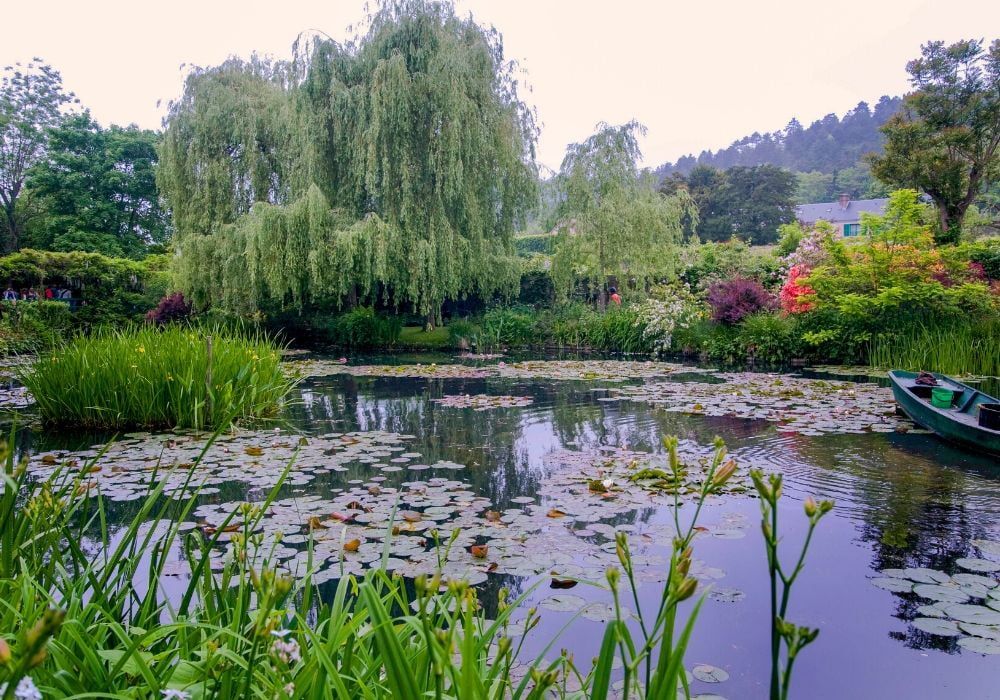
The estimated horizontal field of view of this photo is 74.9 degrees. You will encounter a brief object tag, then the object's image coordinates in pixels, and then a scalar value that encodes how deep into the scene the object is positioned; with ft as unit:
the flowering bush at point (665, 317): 45.01
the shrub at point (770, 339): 37.83
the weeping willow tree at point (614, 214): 50.70
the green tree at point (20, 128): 87.51
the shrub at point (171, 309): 56.13
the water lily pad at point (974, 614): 8.22
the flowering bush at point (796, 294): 36.22
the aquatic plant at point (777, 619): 2.11
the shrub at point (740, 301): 40.88
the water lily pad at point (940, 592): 8.89
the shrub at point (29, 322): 38.64
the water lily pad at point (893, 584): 9.43
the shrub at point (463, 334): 50.87
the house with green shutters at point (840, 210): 127.34
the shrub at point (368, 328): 51.13
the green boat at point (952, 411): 16.16
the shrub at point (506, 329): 51.03
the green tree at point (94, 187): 83.30
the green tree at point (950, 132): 50.14
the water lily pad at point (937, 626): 8.11
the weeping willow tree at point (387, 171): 43.96
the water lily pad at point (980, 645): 7.63
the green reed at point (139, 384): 19.19
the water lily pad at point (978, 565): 9.75
